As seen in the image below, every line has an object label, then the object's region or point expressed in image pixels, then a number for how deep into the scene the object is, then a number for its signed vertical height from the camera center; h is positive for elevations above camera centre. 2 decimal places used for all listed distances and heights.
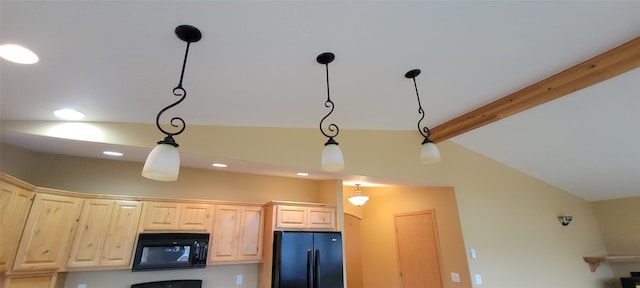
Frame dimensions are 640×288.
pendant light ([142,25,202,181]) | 1.27 +0.38
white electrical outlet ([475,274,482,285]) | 3.80 -0.42
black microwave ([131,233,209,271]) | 2.97 -0.01
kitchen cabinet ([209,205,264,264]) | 3.38 +0.17
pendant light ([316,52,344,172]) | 1.71 +0.53
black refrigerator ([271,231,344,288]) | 3.22 -0.14
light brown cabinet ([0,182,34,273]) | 2.20 +0.27
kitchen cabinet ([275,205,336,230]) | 3.59 +0.40
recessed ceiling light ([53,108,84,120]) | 2.09 +1.00
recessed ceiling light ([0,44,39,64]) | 1.40 +0.97
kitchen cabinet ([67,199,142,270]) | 2.78 +0.15
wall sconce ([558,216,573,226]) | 4.91 +0.43
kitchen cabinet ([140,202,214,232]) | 3.13 +0.37
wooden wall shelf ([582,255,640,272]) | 4.83 -0.23
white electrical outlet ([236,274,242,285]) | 3.61 -0.37
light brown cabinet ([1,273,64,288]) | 2.37 -0.25
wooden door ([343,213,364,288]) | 6.12 +0.00
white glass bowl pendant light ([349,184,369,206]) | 4.77 +0.78
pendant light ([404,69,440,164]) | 2.00 +0.65
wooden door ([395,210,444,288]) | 4.36 -0.04
